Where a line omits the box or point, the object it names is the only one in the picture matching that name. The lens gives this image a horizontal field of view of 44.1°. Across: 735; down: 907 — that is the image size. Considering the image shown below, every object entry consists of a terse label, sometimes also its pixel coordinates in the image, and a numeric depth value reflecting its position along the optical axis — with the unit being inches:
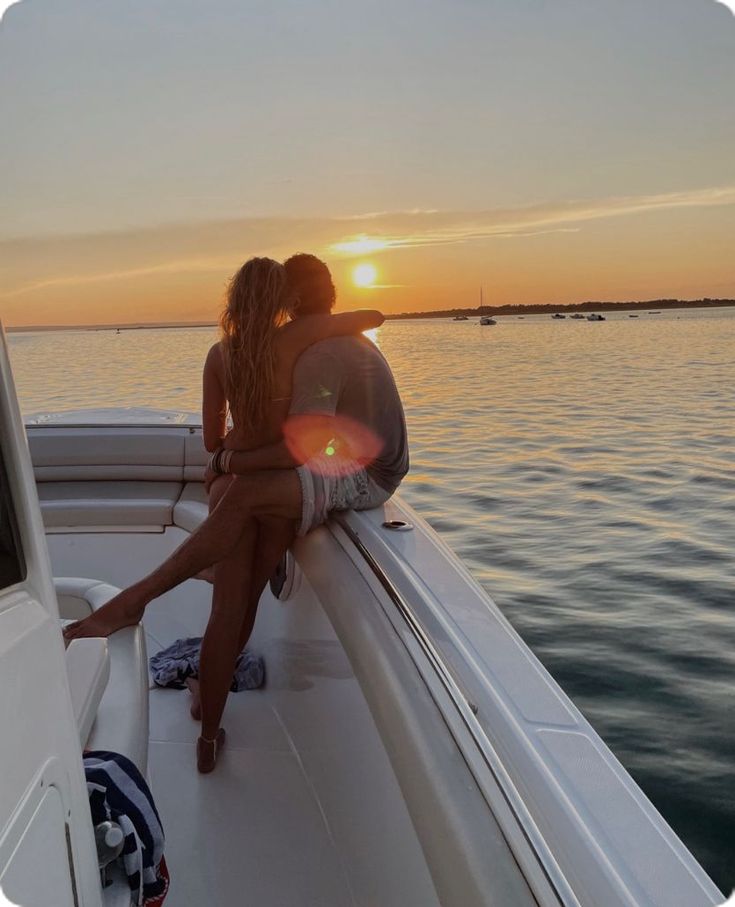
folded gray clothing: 99.7
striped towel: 40.3
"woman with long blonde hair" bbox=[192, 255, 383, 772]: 85.0
